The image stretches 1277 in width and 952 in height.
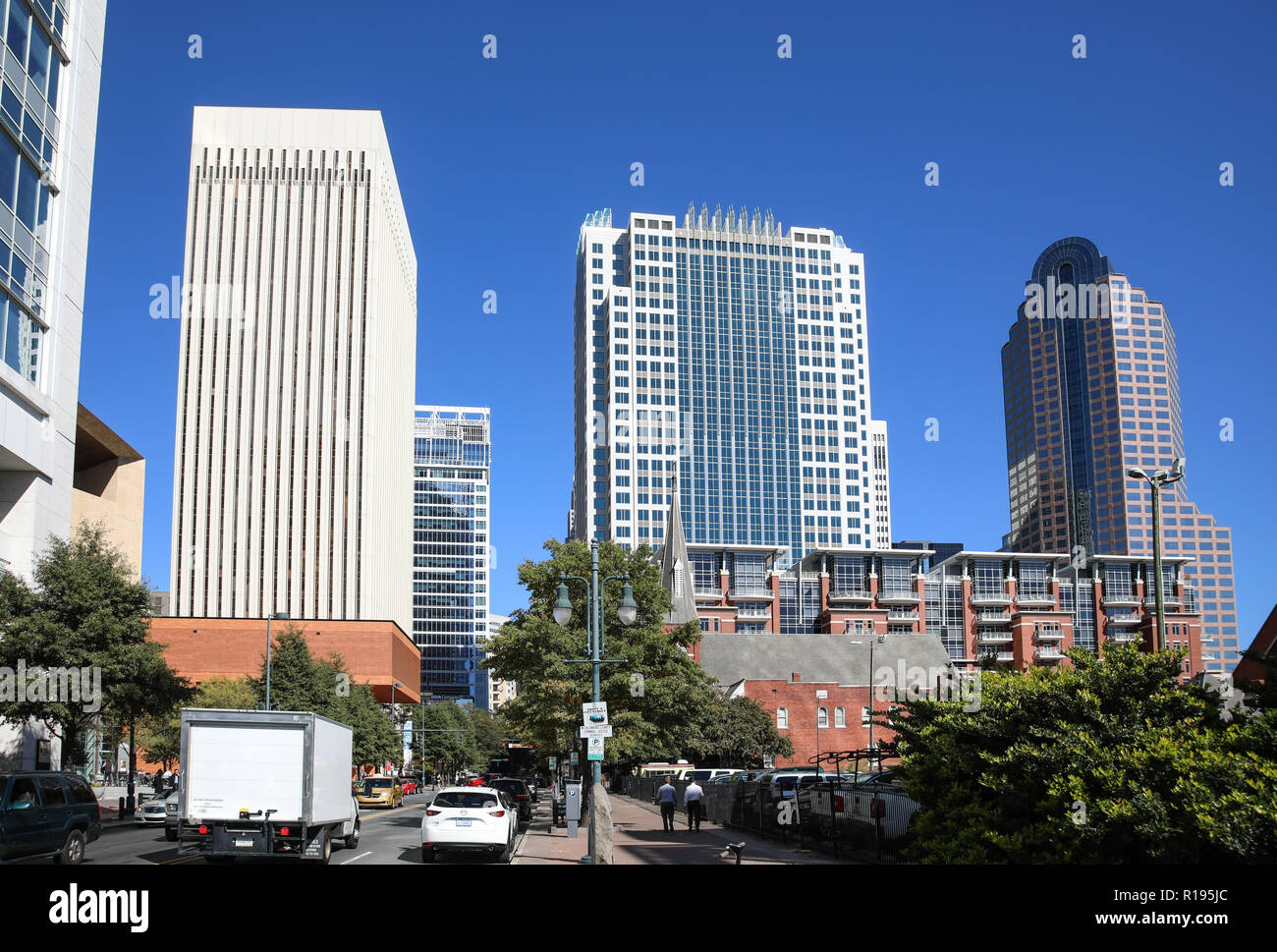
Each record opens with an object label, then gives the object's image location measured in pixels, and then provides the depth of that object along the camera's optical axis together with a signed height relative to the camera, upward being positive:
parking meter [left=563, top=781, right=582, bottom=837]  31.38 -4.73
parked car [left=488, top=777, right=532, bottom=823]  37.81 -5.53
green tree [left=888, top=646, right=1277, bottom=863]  9.23 -1.31
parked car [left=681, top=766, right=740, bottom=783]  61.72 -7.72
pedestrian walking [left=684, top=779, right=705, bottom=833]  32.56 -4.85
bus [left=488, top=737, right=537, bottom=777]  145.71 -16.11
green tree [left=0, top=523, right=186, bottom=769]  36.03 +0.37
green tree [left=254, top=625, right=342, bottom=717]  57.62 -2.09
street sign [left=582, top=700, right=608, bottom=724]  22.22 -1.48
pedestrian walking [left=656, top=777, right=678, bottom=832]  32.72 -4.91
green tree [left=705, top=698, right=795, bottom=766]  84.94 -7.46
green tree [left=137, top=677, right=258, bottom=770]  73.94 -5.20
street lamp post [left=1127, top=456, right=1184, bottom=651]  23.34 +3.49
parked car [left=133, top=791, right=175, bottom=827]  35.06 -5.34
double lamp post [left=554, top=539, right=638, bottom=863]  22.95 +0.58
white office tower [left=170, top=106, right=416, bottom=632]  111.00 +27.56
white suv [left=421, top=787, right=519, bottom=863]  21.97 -3.67
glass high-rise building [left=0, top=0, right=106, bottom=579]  37.50 +14.08
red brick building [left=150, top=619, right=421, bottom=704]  96.69 -0.41
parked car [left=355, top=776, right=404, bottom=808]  44.97 -6.16
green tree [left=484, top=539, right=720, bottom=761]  36.53 -1.00
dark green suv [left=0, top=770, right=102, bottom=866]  16.84 -2.78
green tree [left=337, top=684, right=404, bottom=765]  67.94 -5.49
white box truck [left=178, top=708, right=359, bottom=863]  18.97 -2.44
